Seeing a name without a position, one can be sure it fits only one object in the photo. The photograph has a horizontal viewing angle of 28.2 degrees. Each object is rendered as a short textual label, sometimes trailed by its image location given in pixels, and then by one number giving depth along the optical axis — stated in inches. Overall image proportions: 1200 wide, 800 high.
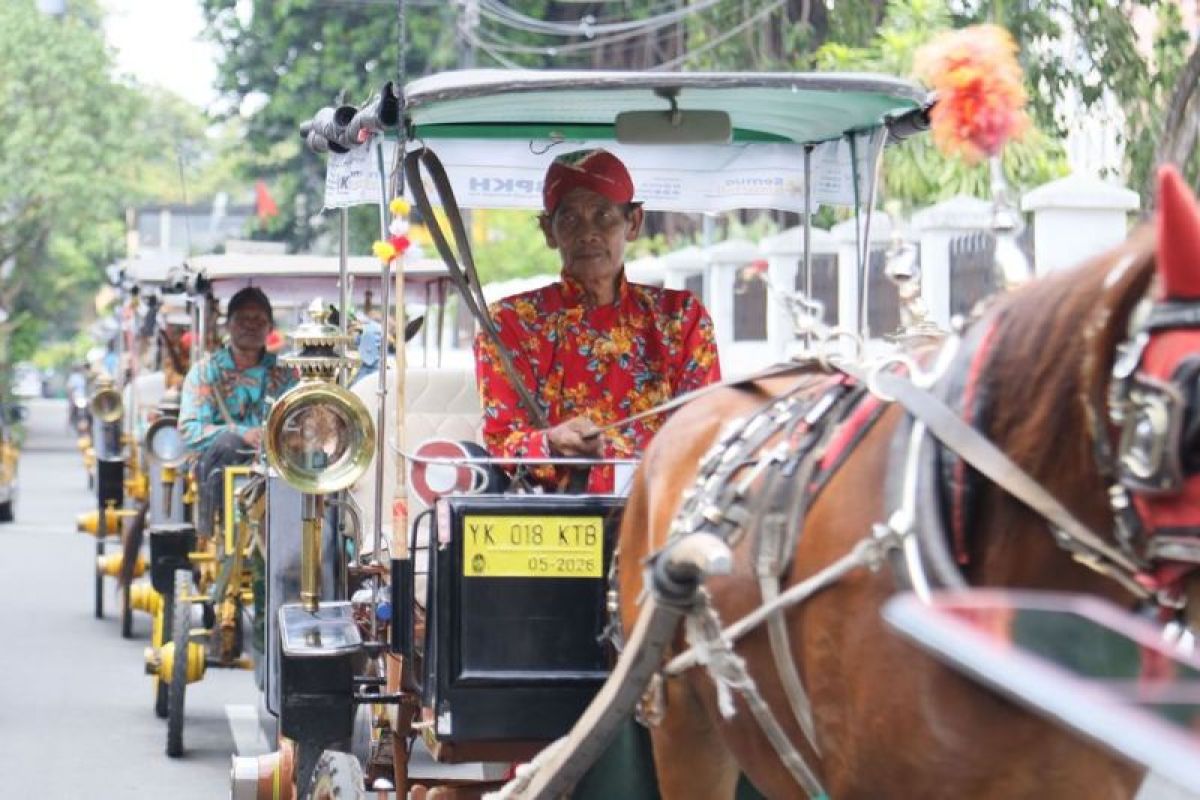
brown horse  148.9
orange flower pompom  164.9
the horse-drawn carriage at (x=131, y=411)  560.1
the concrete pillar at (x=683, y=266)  960.9
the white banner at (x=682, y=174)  286.2
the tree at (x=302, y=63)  1254.3
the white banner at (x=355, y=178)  273.1
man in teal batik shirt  451.5
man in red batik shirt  260.7
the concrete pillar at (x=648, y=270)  1023.0
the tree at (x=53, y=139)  1790.1
